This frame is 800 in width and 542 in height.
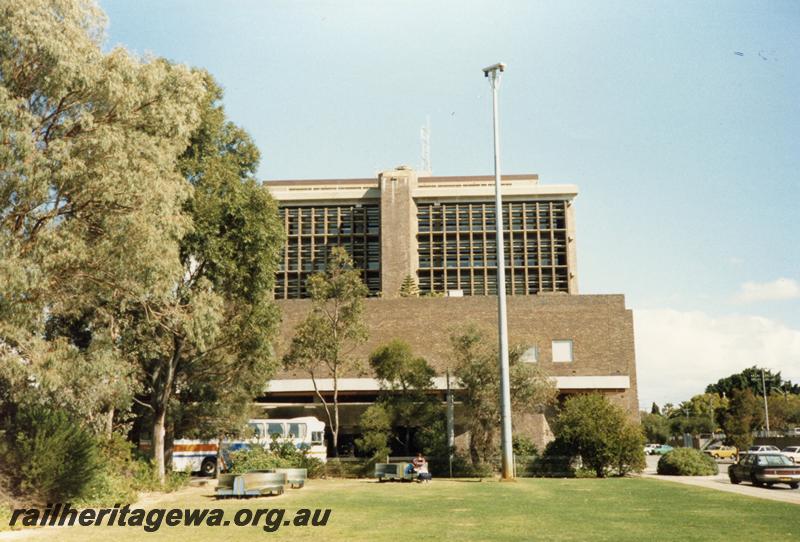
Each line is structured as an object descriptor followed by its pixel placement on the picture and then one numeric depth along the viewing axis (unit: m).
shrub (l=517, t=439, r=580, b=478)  35.19
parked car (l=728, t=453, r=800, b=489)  27.00
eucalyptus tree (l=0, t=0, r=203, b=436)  17.73
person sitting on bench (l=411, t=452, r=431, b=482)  29.31
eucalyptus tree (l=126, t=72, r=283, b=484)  26.11
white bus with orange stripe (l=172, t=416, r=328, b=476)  36.09
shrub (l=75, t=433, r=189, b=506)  19.81
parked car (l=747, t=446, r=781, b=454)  53.63
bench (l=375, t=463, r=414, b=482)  30.08
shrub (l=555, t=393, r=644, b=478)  34.53
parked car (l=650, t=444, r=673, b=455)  82.70
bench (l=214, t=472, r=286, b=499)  21.48
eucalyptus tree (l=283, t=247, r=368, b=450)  38.59
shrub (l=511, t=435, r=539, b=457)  39.22
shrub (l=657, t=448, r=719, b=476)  36.56
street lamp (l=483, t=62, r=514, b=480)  28.02
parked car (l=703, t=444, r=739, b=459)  60.81
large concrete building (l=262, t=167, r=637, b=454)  90.50
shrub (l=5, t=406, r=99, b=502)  17.58
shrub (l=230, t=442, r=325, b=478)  30.30
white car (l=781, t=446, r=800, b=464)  46.79
